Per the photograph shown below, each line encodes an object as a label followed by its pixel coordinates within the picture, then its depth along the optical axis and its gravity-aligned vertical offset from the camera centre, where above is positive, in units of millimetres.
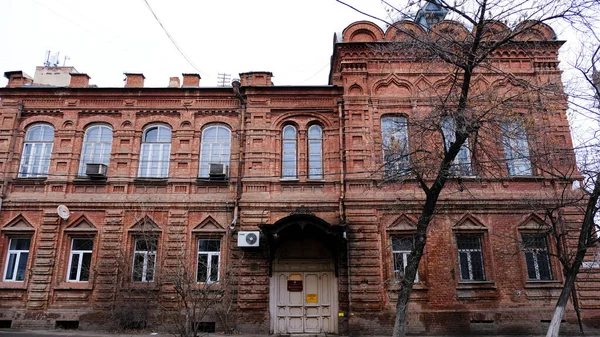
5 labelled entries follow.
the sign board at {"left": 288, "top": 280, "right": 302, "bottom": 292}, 13648 +475
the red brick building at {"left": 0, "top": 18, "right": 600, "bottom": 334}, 13148 +2959
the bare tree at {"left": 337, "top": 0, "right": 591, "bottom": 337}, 9266 +4235
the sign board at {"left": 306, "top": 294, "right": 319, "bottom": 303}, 13555 +86
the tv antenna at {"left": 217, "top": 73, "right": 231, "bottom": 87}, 20641 +10111
